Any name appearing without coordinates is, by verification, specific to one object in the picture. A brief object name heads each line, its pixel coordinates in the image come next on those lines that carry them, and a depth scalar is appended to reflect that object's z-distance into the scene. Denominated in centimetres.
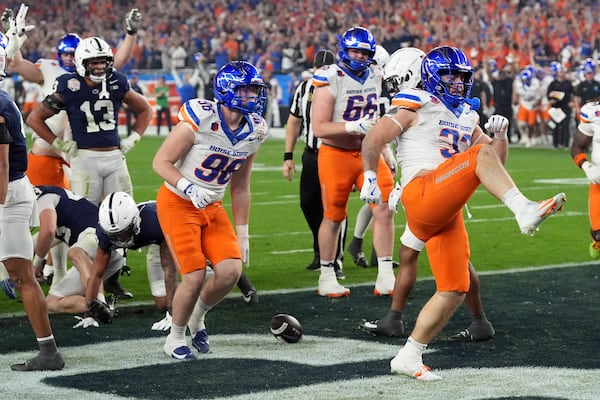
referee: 1797
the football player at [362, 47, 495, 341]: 1233
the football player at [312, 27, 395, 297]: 1582
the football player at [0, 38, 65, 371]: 1127
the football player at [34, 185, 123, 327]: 1462
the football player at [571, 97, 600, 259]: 1617
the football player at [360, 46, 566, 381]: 1020
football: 1251
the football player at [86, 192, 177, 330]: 1360
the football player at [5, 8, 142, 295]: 1739
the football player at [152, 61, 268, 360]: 1185
